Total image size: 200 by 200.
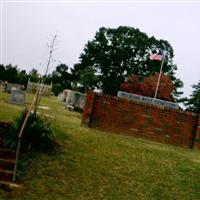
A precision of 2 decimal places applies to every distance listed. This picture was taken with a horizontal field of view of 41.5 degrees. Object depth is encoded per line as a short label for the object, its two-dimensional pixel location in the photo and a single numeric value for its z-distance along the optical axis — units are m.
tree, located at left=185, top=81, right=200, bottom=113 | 34.95
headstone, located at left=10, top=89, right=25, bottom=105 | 15.35
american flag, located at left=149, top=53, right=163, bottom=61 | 16.97
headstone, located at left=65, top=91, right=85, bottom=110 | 21.70
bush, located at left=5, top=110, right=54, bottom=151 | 6.62
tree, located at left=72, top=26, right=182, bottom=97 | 40.89
